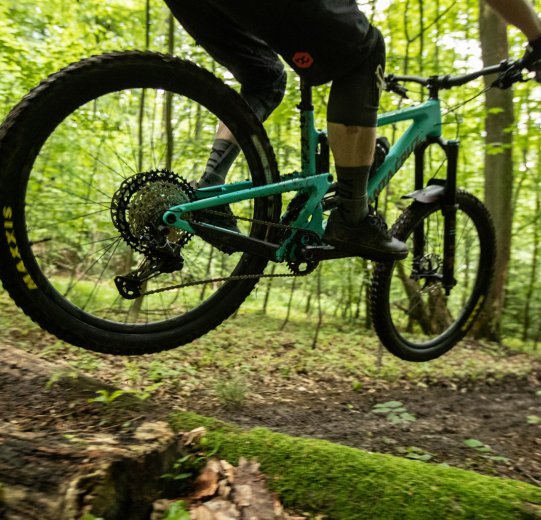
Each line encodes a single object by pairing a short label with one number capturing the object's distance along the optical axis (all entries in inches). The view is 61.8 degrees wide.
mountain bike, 61.6
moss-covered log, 58.1
